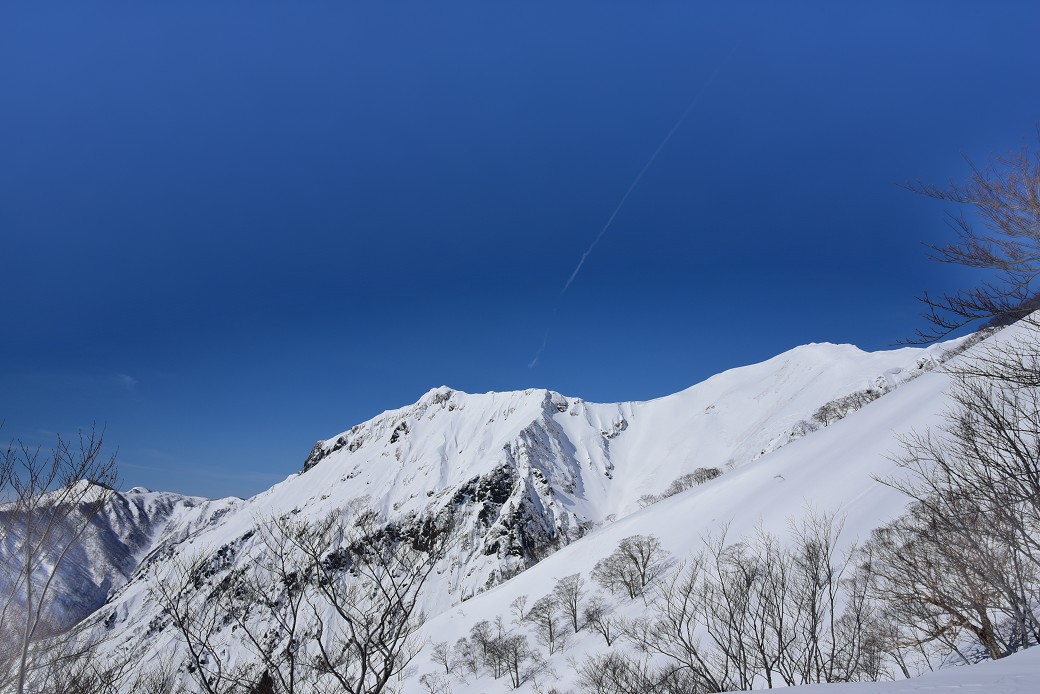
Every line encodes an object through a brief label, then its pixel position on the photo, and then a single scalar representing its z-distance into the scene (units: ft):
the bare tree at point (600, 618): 110.22
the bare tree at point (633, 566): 134.92
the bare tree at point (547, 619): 128.89
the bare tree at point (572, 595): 133.80
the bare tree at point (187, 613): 25.55
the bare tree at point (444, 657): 140.26
